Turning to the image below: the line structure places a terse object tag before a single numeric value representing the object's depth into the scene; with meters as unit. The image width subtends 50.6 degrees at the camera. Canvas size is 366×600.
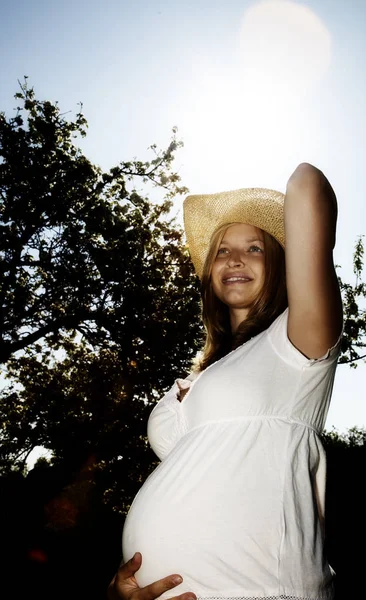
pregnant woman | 1.24
